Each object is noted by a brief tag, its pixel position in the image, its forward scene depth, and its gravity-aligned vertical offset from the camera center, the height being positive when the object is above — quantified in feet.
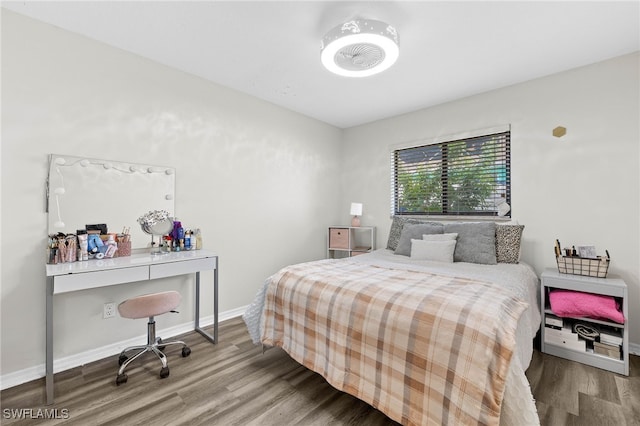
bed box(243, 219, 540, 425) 4.16 -2.16
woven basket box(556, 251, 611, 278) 7.48 -1.35
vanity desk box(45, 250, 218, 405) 5.94 -1.39
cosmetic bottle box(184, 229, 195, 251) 8.89 -0.86
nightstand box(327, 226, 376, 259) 13.21 -1.28
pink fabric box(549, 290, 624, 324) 6.84 -2.24
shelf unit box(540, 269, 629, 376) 6.82 -2.76
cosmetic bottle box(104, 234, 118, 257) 7.38 -0.88
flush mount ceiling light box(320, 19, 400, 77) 6.23 +3.86
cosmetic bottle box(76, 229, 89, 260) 7.02 -0.79
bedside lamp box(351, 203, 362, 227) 13.37 +0.23
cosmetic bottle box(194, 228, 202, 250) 9.21 -0.86
